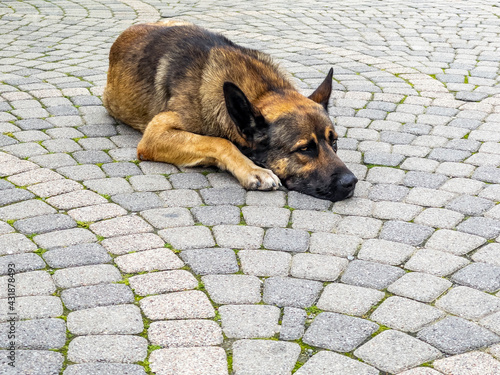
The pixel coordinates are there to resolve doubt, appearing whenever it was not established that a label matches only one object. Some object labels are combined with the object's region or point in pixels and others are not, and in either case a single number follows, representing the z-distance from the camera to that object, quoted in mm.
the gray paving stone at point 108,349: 2902
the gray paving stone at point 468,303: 3301
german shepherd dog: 4754
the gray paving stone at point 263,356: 2855
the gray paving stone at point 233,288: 3398
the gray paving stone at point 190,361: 2840
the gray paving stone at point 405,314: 3201
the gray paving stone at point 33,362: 2793
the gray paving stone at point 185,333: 3035
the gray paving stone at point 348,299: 3328
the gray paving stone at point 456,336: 3027
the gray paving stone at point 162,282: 3468
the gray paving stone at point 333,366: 2842
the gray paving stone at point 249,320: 3115
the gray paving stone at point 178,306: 3246
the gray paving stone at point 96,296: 3326
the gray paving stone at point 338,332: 3033
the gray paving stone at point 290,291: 3385
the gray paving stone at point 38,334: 2973
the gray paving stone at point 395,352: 2902
